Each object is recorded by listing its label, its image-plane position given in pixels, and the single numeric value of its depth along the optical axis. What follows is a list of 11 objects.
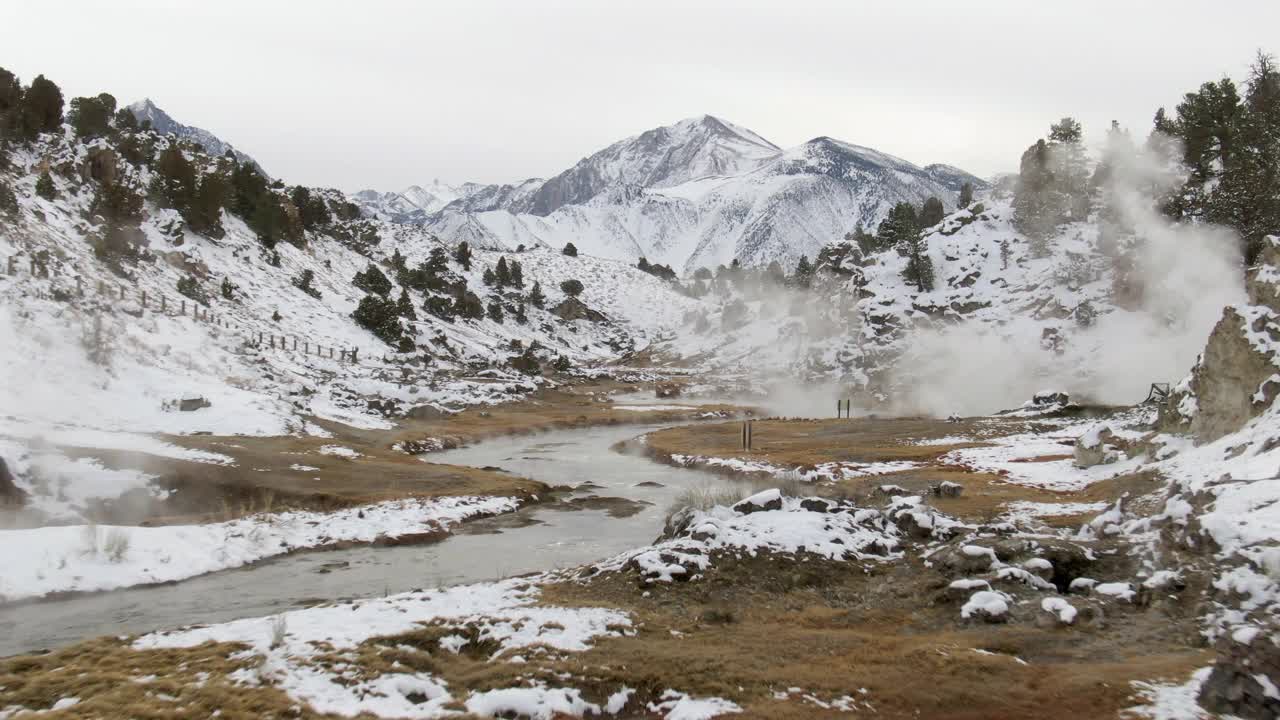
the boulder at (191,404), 39.31
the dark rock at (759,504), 21.56
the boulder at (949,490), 28.55
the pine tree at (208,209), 80.31
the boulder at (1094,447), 30.14
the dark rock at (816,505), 21.92
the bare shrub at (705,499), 24.34
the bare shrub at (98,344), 38.53
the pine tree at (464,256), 154.88
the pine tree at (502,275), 154.00
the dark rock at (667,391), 102.79
